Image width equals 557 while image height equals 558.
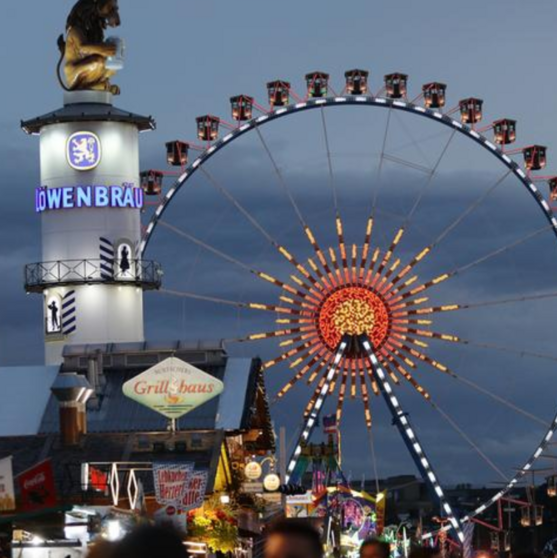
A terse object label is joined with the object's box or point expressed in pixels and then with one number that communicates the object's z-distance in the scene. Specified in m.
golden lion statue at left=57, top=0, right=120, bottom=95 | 75.06
